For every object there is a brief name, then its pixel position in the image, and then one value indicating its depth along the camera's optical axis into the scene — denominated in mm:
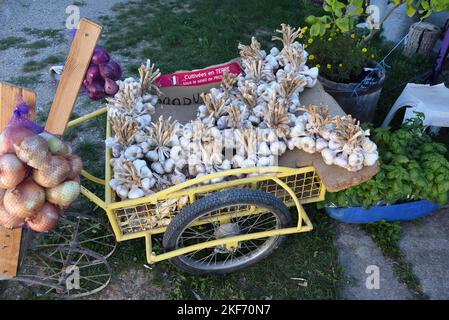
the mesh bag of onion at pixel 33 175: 1716
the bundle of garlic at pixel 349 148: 2314
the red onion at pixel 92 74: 2652
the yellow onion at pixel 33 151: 1704
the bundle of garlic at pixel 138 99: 2680
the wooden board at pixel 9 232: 2068
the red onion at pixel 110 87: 2676
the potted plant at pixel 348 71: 3564
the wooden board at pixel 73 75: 2039
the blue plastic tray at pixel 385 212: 3068
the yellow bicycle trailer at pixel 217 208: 2232
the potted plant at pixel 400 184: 2852
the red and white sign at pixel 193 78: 3066
